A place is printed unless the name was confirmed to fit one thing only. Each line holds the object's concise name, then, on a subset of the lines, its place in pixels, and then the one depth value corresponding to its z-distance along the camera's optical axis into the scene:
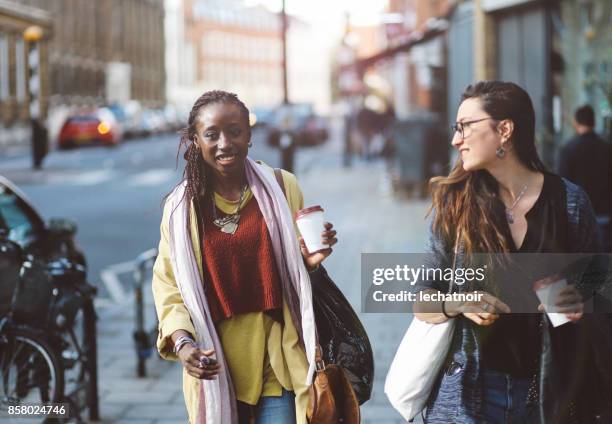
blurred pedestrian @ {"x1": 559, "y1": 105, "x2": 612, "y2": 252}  8.68
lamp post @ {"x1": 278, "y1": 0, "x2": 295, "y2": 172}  14.79
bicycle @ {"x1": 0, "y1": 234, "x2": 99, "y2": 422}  5.49
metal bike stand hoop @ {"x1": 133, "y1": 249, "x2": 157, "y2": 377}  7.25
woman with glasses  3.07
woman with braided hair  3.26
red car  39.72
